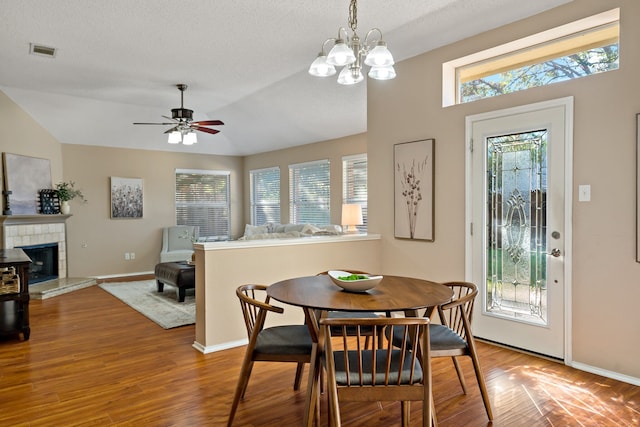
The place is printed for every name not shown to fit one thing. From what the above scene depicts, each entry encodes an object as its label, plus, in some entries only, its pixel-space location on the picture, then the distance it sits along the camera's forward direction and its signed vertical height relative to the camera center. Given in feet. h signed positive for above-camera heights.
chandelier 7.62 +2.68
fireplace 21.22 -2.69
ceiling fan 17.88 +3.42
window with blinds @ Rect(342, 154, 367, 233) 21.56 +1.32
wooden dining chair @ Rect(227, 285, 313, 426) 7.66 -2.50
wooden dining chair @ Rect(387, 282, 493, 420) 7.74 -2.52
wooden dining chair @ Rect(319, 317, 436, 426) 6.09 -2.50
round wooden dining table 6.95 -1.60
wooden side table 12.76 -2.56
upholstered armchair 25.75 -2.01
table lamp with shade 19.98 -0.37
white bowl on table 7.88 -1.42
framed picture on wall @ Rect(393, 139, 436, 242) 13.47 +0.57
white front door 10.59 -0.44
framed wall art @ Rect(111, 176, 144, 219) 25.14 +0.66
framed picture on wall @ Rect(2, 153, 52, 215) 19.63 +1.42
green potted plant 22.27 +0.77
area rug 15.33 -3.94
